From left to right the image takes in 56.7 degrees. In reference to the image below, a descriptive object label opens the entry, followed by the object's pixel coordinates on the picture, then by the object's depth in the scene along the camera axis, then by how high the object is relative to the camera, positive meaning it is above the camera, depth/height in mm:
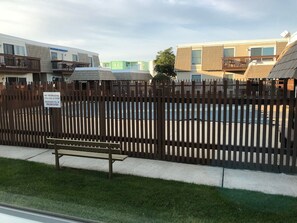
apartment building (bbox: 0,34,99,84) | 27598 +1956
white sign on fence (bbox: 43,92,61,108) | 7660 -623
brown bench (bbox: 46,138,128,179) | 5441 -1496
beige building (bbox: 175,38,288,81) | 29609 +2044
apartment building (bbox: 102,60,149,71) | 81312 +3560
